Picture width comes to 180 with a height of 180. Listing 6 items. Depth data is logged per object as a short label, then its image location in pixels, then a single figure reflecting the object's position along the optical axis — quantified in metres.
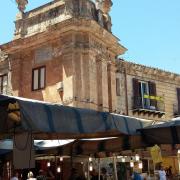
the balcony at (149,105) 23.12
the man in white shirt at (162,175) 11.00
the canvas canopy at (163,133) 7.68
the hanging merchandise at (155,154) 9.09
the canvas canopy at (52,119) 5.55
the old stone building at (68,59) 18.11
